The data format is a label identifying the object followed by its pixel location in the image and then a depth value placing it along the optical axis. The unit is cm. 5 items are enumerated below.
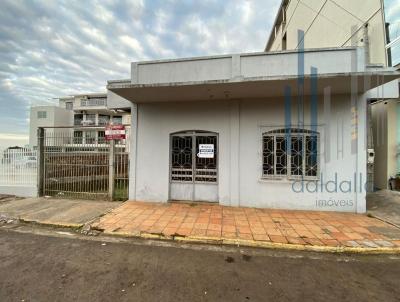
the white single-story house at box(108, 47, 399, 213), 591
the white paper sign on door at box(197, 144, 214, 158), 691
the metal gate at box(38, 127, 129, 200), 731
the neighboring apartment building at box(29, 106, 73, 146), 3656
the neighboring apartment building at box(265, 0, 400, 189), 727
